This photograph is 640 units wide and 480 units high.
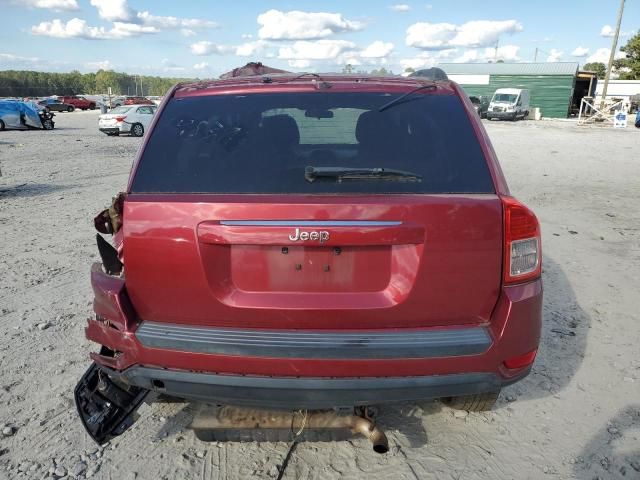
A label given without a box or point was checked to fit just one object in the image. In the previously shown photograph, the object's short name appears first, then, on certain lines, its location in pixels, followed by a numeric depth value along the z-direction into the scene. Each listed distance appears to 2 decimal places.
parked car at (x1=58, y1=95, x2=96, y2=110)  57.97
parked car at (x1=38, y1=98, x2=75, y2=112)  51.59
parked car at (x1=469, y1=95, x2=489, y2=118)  38.61
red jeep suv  2.12
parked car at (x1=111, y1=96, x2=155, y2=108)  43.96
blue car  25.38
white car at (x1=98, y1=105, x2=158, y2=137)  23.66
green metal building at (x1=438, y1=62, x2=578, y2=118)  45.56
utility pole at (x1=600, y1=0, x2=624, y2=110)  41.62
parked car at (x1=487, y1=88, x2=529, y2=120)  38.53
